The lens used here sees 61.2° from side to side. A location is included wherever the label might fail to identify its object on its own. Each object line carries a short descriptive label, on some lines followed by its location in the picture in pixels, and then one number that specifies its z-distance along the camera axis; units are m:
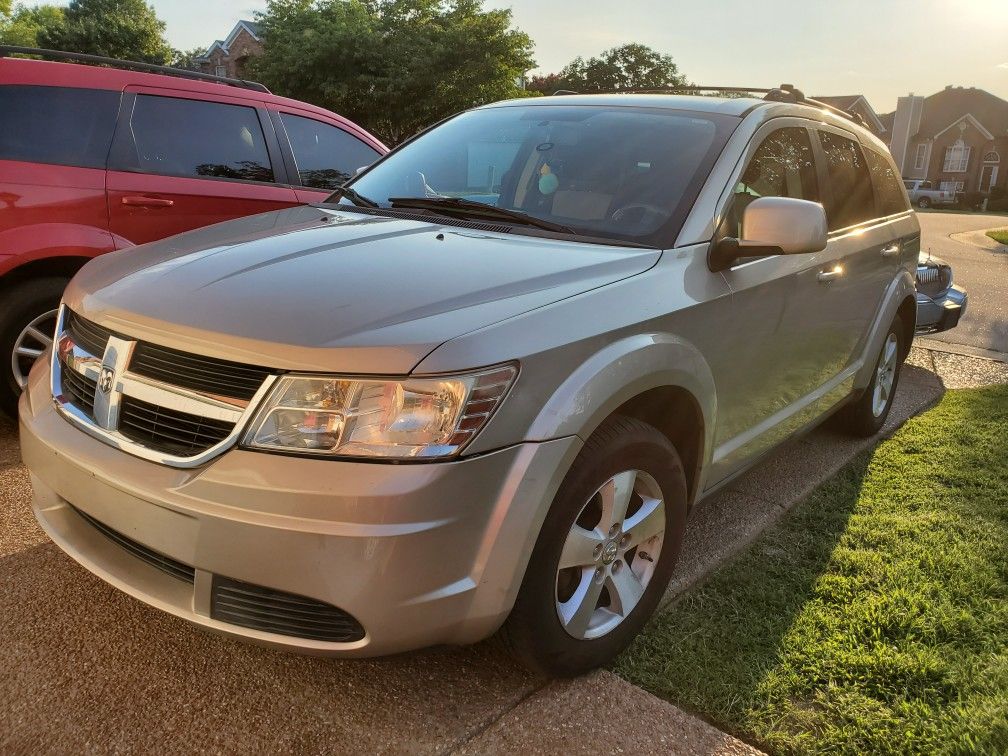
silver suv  1.91
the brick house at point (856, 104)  62.13
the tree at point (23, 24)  45.77
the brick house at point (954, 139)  63.22
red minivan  4.02
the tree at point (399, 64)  27.27
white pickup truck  58.00
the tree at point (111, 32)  41.09
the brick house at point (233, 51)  43.78
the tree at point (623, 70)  61.28
